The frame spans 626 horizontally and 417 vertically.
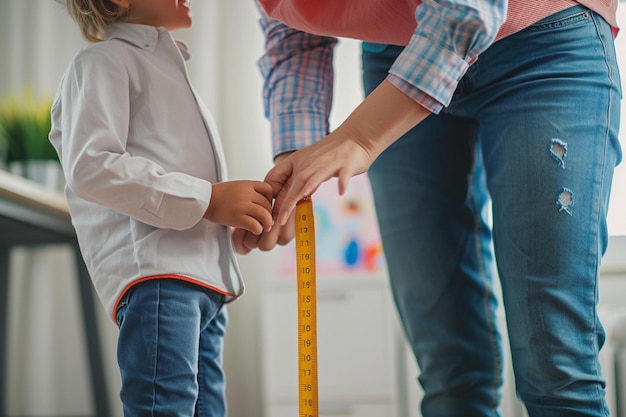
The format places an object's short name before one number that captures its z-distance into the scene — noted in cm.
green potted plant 272
